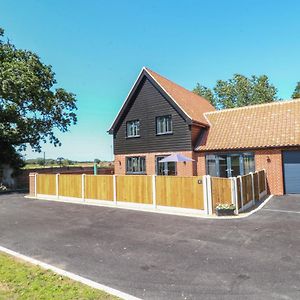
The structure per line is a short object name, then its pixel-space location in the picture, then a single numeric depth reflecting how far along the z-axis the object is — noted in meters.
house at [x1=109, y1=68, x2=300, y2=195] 18.64
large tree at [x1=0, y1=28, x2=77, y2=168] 24.58
